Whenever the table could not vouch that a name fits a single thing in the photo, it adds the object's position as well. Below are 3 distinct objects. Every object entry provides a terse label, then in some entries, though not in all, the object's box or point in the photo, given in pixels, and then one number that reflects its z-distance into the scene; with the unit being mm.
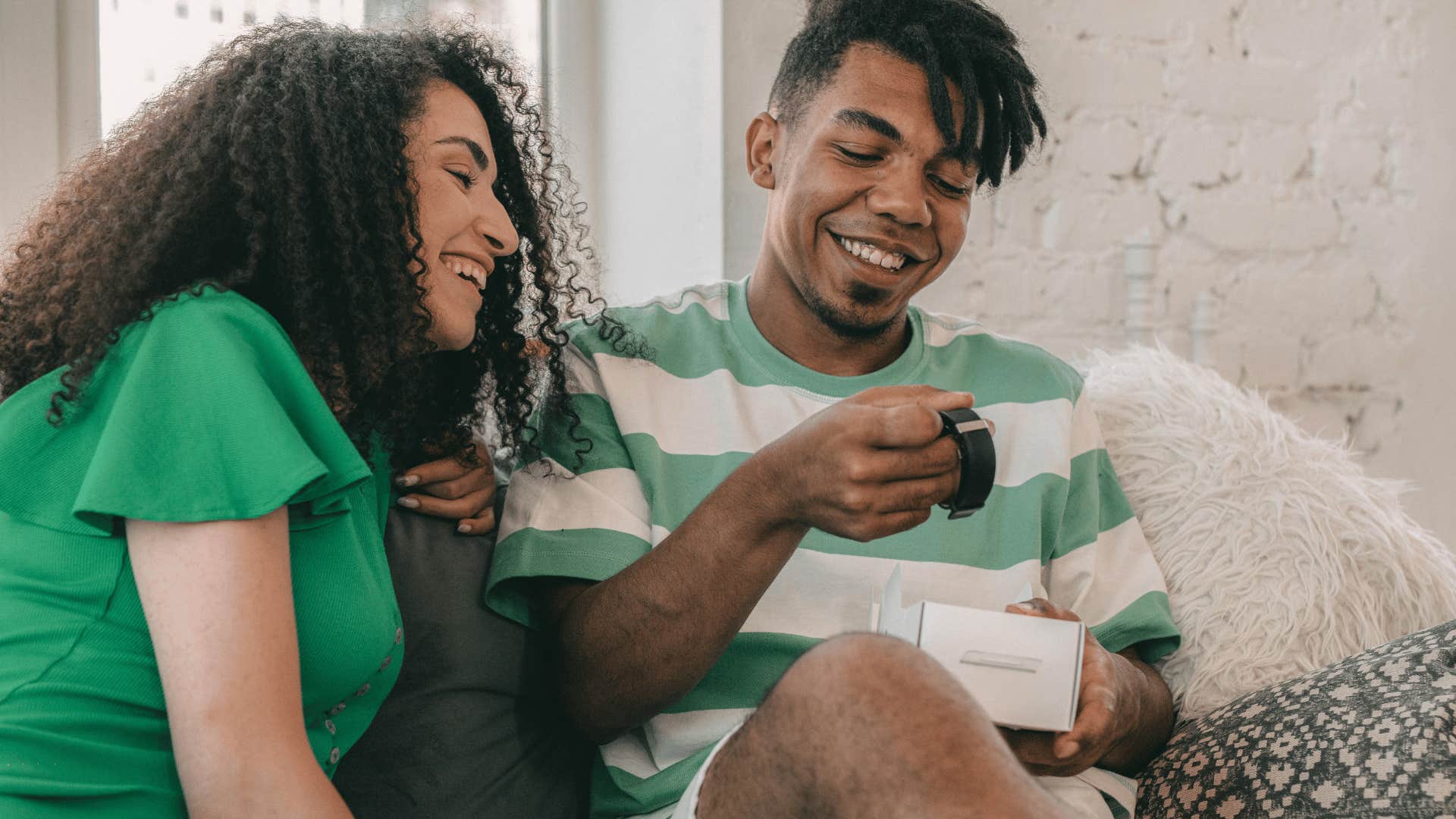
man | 938
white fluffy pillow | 1149
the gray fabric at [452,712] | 1032
